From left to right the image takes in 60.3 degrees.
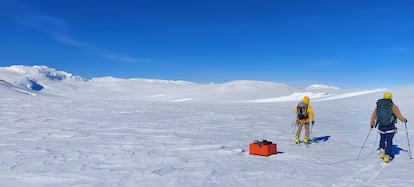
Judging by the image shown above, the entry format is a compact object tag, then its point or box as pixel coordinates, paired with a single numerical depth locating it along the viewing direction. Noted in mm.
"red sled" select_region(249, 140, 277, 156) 9656
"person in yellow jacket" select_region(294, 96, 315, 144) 11977
